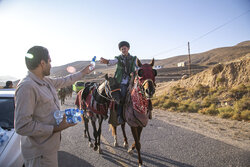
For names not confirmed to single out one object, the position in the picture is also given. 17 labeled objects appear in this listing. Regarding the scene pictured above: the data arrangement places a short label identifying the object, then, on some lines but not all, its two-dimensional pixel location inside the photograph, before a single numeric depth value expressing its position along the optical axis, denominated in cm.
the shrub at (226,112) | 818
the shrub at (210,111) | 909
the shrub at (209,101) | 1062
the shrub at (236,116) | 768
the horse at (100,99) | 394
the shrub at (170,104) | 1182
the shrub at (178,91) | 1459
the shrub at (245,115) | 754
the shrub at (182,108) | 1047
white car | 225
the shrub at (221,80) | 1415
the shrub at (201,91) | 1284
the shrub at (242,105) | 851
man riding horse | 432
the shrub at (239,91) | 1044
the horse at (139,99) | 314
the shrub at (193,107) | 1023
